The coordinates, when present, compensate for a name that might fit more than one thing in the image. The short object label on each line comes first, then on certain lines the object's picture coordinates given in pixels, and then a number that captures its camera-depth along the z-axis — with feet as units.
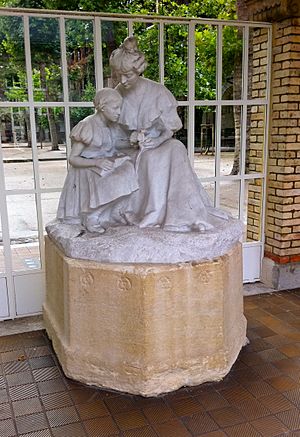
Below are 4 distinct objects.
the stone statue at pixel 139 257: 7.36
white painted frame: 10.16
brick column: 11.21
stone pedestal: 7.28
